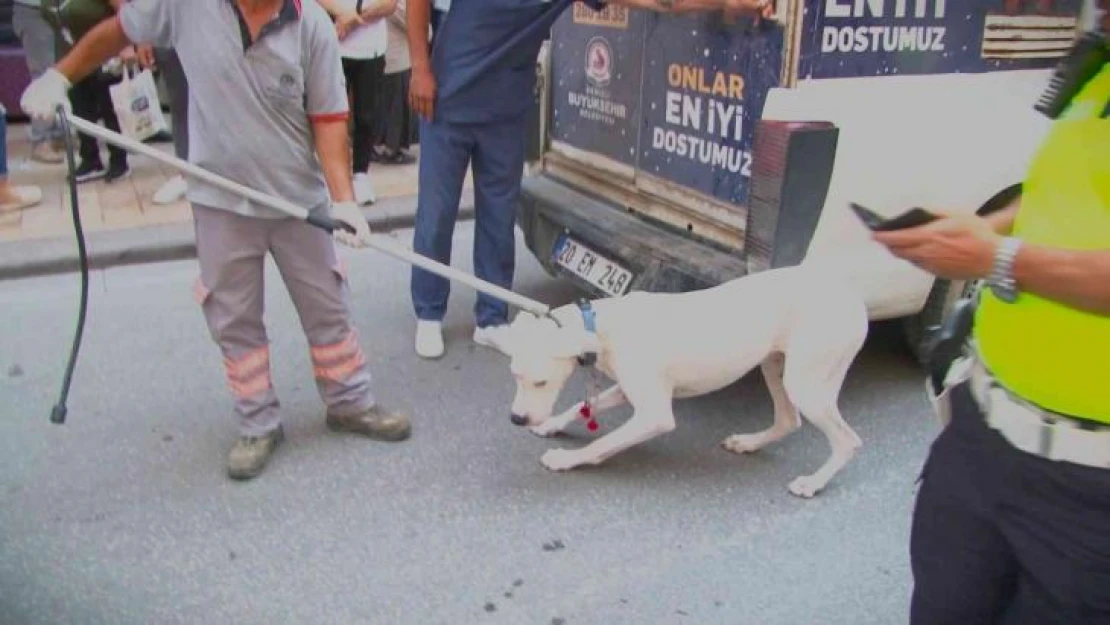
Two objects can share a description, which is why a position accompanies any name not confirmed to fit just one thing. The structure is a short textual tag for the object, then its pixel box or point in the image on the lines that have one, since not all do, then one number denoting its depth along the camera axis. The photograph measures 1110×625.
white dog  3.30
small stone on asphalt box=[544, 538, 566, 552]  3.12
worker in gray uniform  3.14
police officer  1.58
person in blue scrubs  4.05
